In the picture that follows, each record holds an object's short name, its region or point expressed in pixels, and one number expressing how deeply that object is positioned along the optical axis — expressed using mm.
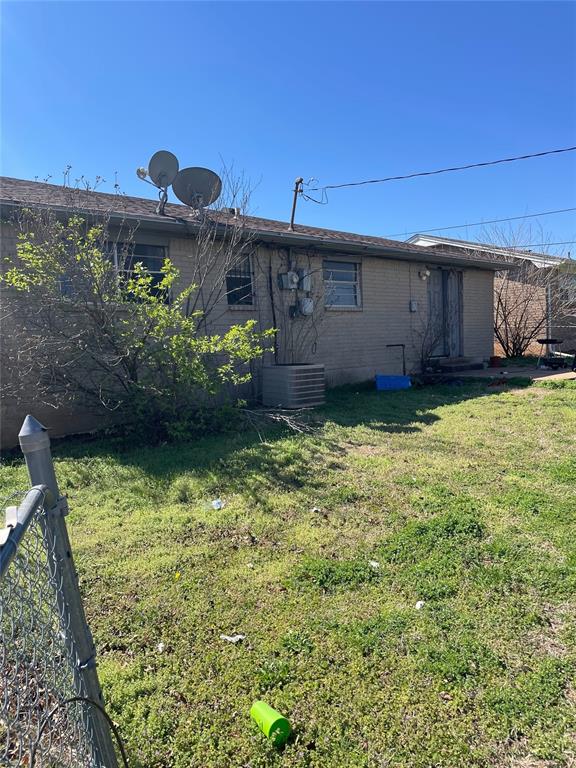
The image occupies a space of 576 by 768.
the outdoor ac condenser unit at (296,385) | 8344
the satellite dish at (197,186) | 8094
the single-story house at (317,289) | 7129
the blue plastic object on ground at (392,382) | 10688
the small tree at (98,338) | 5633
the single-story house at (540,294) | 16906
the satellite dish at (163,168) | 8164
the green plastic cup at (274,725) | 1860
